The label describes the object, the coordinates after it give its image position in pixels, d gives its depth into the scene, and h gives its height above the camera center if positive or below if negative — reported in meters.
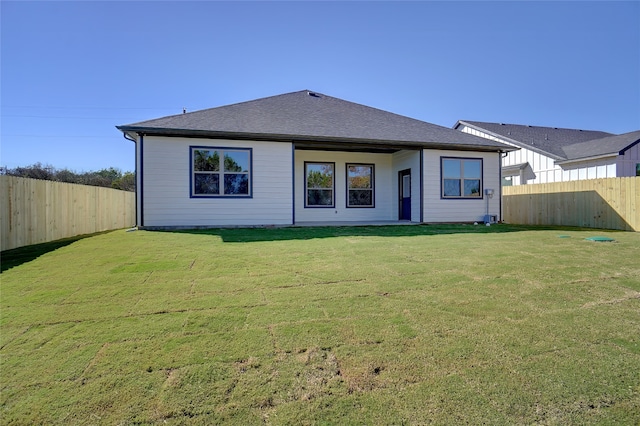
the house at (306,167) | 9.80 +1.58
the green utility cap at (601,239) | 6.89 -0.64
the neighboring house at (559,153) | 15.03 +3.02
